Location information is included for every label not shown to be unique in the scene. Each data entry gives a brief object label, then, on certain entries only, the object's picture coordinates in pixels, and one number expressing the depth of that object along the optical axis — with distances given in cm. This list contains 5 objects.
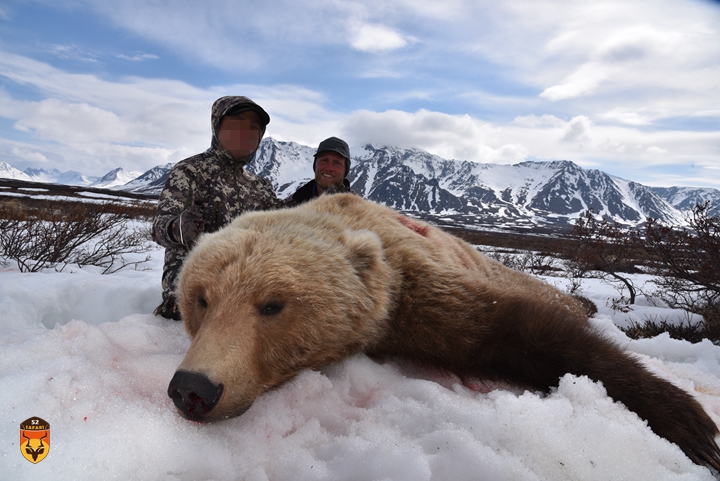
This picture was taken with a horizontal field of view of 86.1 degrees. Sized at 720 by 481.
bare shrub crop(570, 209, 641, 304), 796
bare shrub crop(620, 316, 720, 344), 479
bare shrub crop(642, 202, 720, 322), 586
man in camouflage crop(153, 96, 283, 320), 371
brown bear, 175
